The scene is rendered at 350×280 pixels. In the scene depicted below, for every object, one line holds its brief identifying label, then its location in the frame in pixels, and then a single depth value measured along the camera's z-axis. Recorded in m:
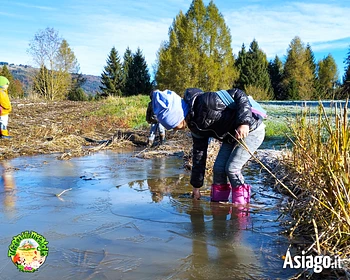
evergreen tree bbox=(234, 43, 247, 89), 42.06
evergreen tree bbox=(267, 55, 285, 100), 47.00
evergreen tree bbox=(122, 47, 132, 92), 48.50
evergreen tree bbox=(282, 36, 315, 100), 40.09
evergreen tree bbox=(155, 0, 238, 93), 35.84
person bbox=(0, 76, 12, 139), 9.08
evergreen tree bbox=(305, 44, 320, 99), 44.68
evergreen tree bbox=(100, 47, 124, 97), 48.12
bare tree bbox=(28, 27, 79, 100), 36.25
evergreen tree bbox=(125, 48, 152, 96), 47.19
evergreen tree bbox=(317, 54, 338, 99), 49.69
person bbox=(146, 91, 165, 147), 8.91
